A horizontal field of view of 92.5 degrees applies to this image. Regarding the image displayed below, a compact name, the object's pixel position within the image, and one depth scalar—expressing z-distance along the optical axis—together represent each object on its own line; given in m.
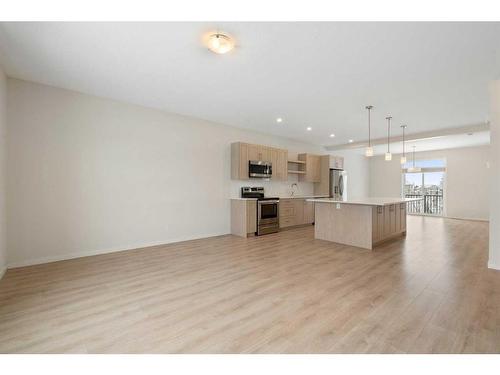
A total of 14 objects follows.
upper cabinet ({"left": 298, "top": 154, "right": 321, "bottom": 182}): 7.79
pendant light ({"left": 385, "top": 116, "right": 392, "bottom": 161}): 5.32
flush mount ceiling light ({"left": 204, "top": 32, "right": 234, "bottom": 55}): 2.38
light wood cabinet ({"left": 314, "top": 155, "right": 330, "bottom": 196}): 8.07
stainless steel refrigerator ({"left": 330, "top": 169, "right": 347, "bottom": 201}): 8.14
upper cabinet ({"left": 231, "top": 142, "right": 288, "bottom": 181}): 5.95
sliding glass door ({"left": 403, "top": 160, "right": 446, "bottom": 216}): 9.57
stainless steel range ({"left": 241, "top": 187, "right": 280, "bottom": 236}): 5.90
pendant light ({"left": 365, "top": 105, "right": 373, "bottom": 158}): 4.61
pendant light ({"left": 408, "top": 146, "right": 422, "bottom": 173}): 8.42
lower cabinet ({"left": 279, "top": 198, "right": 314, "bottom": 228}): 6.61
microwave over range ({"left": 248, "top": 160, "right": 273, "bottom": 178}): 6.13
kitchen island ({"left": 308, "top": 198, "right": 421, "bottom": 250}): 4.61
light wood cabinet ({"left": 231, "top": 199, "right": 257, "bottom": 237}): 5.68
